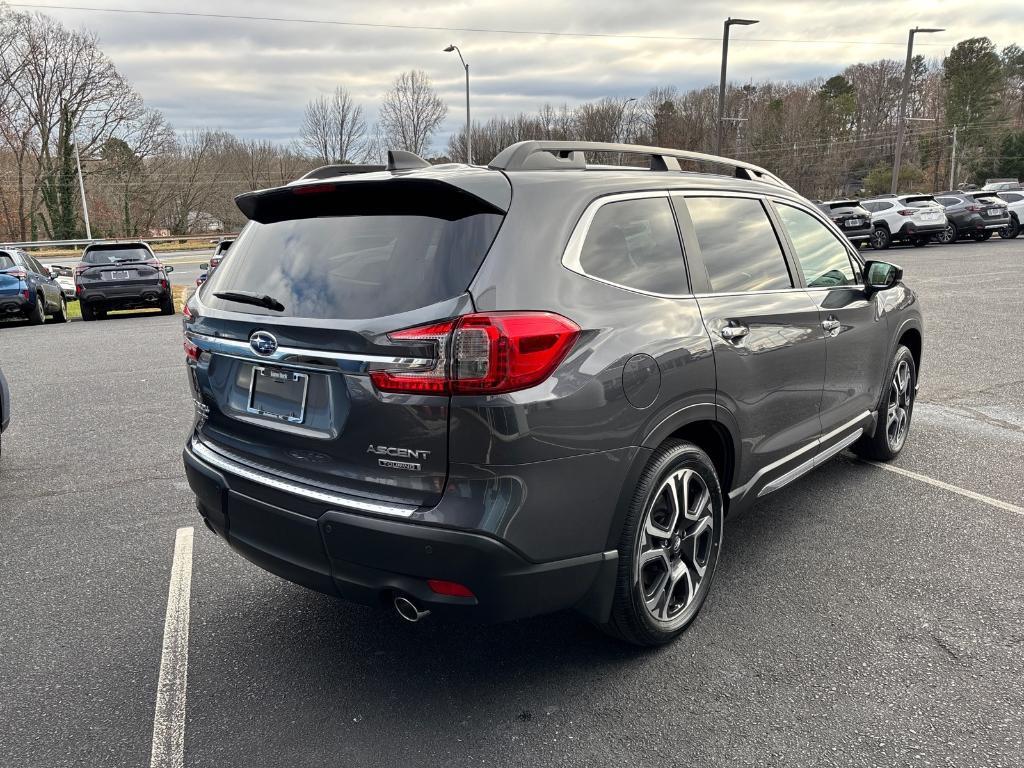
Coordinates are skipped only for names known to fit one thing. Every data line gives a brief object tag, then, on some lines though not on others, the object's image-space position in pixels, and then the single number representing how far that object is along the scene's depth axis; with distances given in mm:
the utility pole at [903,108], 32656
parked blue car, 14398
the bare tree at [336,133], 54281
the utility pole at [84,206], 45794
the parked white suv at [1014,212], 27828
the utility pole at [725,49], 27578
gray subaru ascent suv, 2289
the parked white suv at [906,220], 25625
